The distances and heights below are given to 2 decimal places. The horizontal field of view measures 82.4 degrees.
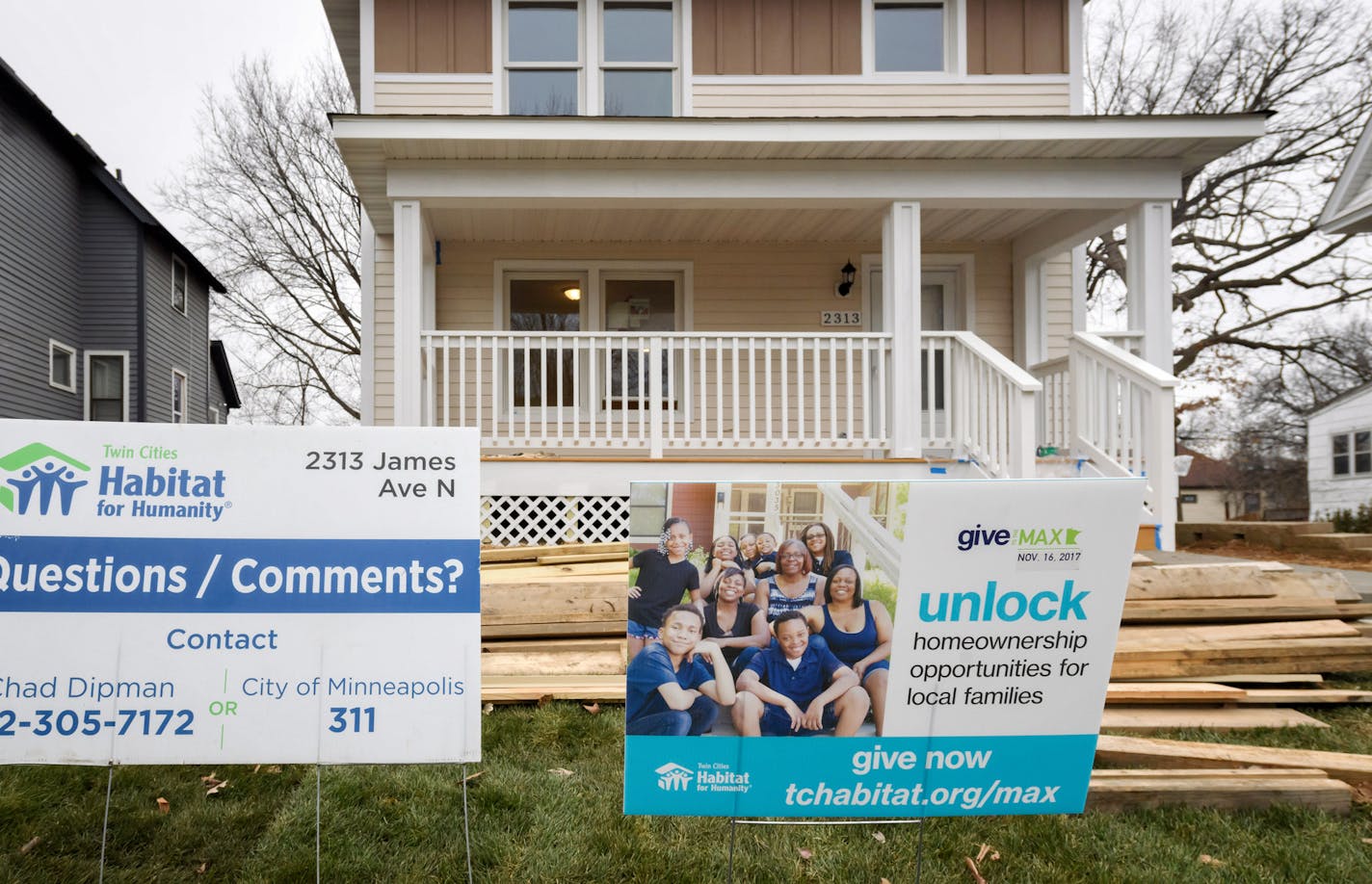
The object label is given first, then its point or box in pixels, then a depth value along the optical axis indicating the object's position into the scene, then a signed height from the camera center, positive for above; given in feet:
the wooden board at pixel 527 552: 18.39 -2.49
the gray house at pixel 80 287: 50.31 +12.15
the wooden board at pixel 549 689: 12.48 -3.95
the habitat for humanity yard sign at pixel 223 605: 7.61 -1.55
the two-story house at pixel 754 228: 22.43 +7.54
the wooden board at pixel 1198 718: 11.50 -4.14
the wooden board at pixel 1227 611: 13.92 -2.99
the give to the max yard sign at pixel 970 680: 6.84 -2.12
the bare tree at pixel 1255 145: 53.01 +20.44
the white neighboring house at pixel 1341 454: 67.00 -1.06
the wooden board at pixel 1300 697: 12.29 -4.05
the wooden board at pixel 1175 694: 11.89 -3.83
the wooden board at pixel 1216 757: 9.77 -4.03
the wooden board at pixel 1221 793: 9.22 -4.15
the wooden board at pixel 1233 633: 13.38 -3.30
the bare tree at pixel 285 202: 64.34 +20.36
